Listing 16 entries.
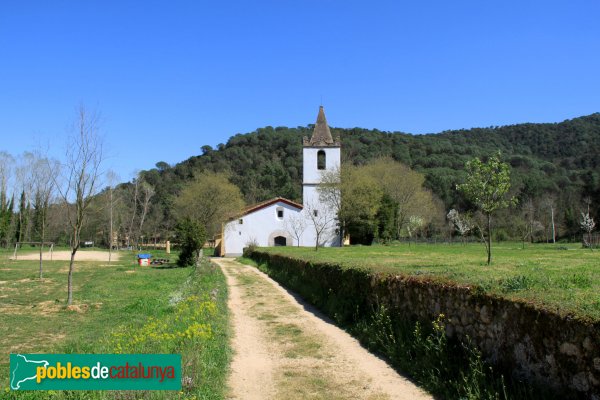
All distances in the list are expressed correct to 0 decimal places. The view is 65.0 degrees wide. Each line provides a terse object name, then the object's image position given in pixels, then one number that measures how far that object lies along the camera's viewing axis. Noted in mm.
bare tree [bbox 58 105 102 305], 15062
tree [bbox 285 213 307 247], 51250
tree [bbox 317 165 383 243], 48344
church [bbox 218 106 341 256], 50188
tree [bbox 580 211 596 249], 47169
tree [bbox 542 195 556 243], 69788
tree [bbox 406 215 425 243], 62759
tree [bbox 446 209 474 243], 59088
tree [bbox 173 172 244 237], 57000
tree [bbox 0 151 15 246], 66312
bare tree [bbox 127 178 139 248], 67200
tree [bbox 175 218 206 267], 31672
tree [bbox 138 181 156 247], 67750
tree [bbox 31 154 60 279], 46719
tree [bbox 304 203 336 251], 49969
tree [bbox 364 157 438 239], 61906
